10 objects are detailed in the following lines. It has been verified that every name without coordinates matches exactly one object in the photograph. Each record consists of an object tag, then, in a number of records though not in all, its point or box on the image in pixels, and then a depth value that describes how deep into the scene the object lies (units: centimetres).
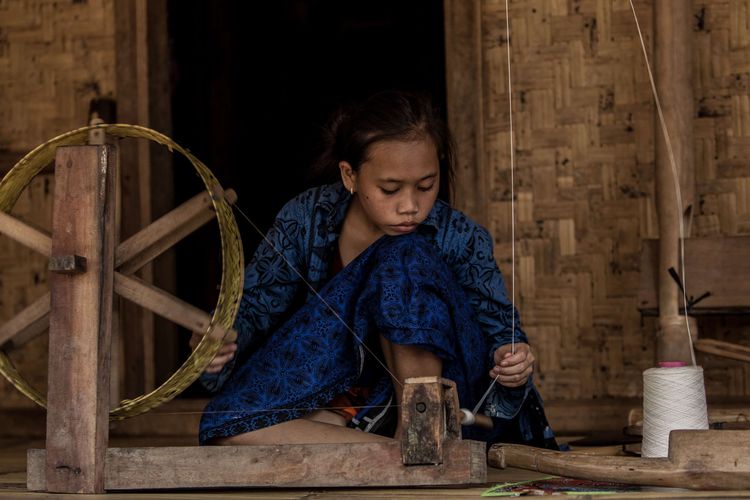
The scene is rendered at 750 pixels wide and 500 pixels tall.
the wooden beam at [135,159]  401
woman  239
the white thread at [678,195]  307
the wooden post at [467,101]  376
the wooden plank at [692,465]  199
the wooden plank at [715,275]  321
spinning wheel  221
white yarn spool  250
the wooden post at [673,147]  313
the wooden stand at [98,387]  213
